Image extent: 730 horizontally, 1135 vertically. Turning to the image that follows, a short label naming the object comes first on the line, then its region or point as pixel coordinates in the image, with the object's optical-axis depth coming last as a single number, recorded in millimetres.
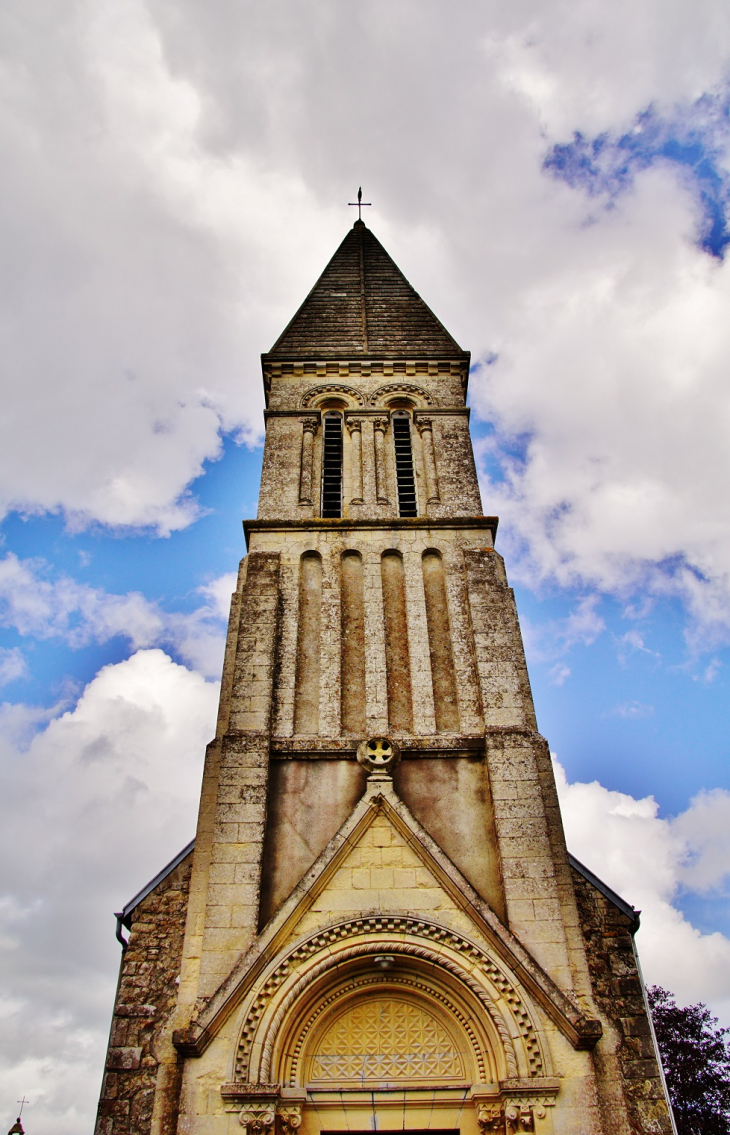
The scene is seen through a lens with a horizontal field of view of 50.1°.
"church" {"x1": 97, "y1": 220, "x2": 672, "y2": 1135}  9211
